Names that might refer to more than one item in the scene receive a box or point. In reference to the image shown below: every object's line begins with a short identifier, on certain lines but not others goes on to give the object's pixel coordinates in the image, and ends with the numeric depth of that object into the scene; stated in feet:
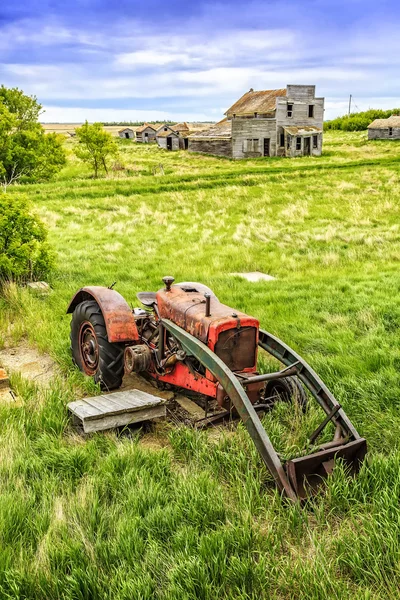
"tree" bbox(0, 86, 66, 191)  113.19
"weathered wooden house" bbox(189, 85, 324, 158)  143.02
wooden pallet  13.88
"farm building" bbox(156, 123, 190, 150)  206.18
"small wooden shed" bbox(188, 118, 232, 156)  152.59
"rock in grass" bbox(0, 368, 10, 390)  17.11
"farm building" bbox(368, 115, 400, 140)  190.60
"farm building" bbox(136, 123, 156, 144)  261.24
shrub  29.66
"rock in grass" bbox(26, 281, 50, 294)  28.95
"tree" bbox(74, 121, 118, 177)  118.01
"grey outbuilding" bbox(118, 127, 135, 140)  315.17
